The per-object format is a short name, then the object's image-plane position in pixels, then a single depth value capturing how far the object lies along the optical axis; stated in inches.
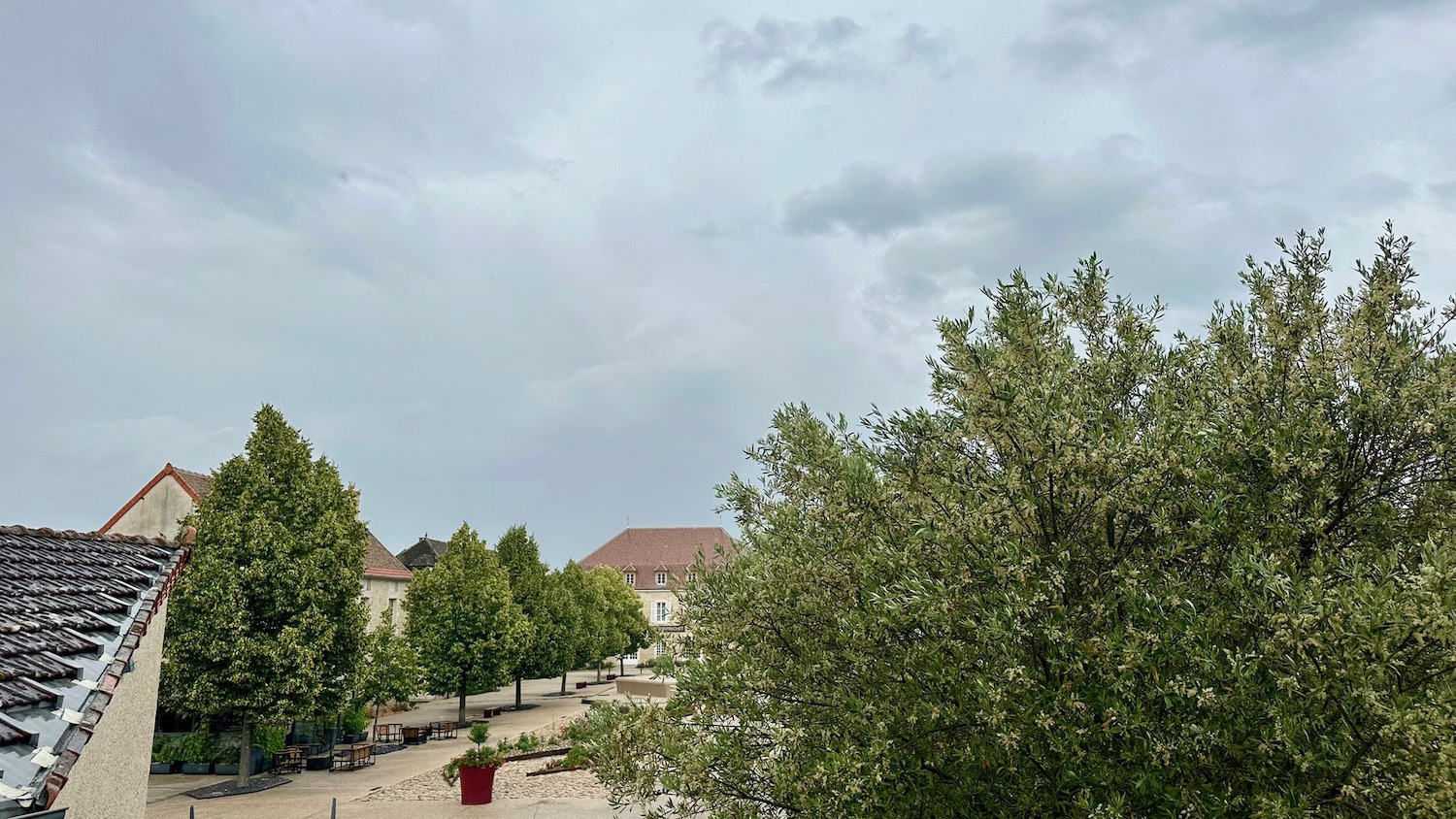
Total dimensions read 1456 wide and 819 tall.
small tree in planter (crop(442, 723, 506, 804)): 730.8
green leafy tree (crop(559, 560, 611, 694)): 1704.0
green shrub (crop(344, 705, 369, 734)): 1077.1
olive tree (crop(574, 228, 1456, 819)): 188.4
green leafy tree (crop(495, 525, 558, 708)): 1465.3
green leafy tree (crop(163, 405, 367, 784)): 784.3
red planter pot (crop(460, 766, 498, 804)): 730.8
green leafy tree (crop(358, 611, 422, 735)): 904.9
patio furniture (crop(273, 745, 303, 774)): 916.6
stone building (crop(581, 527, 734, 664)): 3029.0
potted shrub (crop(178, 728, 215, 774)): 892.0
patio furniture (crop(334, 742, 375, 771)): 949.2
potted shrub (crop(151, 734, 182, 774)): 912.3
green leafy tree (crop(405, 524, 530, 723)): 1232.2
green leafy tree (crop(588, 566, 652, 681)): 1950.1
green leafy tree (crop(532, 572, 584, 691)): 1480.1
